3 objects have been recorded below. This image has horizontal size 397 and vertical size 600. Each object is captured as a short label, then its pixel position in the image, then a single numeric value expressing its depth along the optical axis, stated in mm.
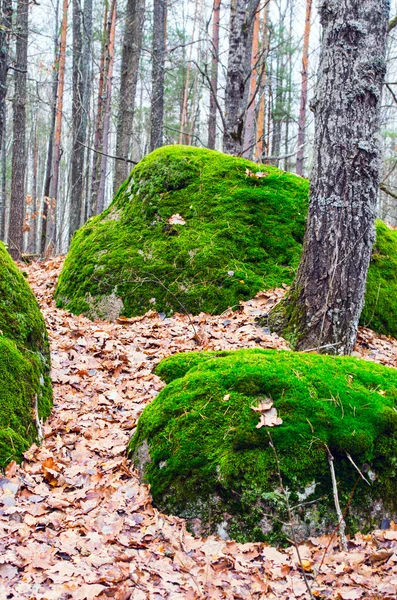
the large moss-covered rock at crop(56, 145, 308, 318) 6422
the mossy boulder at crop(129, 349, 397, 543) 2863
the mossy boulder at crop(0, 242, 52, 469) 3424
